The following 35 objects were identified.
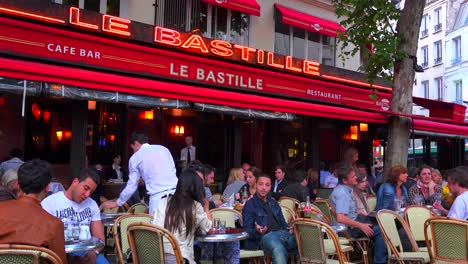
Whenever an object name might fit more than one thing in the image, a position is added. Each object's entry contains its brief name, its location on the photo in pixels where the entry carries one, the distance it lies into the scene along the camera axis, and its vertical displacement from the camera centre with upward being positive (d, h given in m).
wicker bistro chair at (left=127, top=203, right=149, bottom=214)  6.92 -0.73
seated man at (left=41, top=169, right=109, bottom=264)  4.71 -0.47
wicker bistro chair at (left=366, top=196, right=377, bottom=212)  8.57 -0.70
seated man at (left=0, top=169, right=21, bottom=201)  5.34 -0.31
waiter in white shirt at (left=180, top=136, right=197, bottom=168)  12.68 +0.09
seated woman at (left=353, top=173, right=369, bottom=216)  7.30 -0.53
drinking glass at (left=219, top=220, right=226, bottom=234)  5.08 -0.72
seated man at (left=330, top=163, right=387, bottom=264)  6.76 -0.74
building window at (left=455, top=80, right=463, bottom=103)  34.37 +4.88
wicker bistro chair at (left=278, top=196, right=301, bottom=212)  7.70 -0.67
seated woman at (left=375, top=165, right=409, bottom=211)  7.17 -0.41
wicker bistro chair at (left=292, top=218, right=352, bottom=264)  4.97 -0.81
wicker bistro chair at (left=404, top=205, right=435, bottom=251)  6.51 -0.73
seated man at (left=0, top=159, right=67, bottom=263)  2.99 -0.42
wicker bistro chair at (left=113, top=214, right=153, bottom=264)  4.93 -0.76
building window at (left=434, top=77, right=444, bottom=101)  36.94 +5.51
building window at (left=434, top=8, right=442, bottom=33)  38.12 +10.76
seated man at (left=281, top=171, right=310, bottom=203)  8.46 -0.54
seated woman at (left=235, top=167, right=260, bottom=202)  8.80 -0.49
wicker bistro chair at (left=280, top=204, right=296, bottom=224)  6.54 -0.71
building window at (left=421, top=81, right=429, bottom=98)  39.19 +5.78
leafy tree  10.48 +2.40
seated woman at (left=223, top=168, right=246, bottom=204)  8.85 -0.47
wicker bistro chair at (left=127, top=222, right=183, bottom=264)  4.29 -0.75
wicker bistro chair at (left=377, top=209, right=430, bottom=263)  5.86 -0.92
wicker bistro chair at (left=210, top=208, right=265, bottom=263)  6.06 -0.72
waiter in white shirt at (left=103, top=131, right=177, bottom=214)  6.60 -0.21
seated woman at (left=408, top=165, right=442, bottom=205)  8.48 -0.45
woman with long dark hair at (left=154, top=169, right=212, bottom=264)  4.59 -0.52
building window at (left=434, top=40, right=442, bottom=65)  37.72 +8.28
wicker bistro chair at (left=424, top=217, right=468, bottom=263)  4.98 -0.76
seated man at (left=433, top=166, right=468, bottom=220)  5.48 -0.31
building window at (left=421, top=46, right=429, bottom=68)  39.46 +8.26
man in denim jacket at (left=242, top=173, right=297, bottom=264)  5.62 -0.76
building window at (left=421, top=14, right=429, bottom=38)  40.06 +10.80
